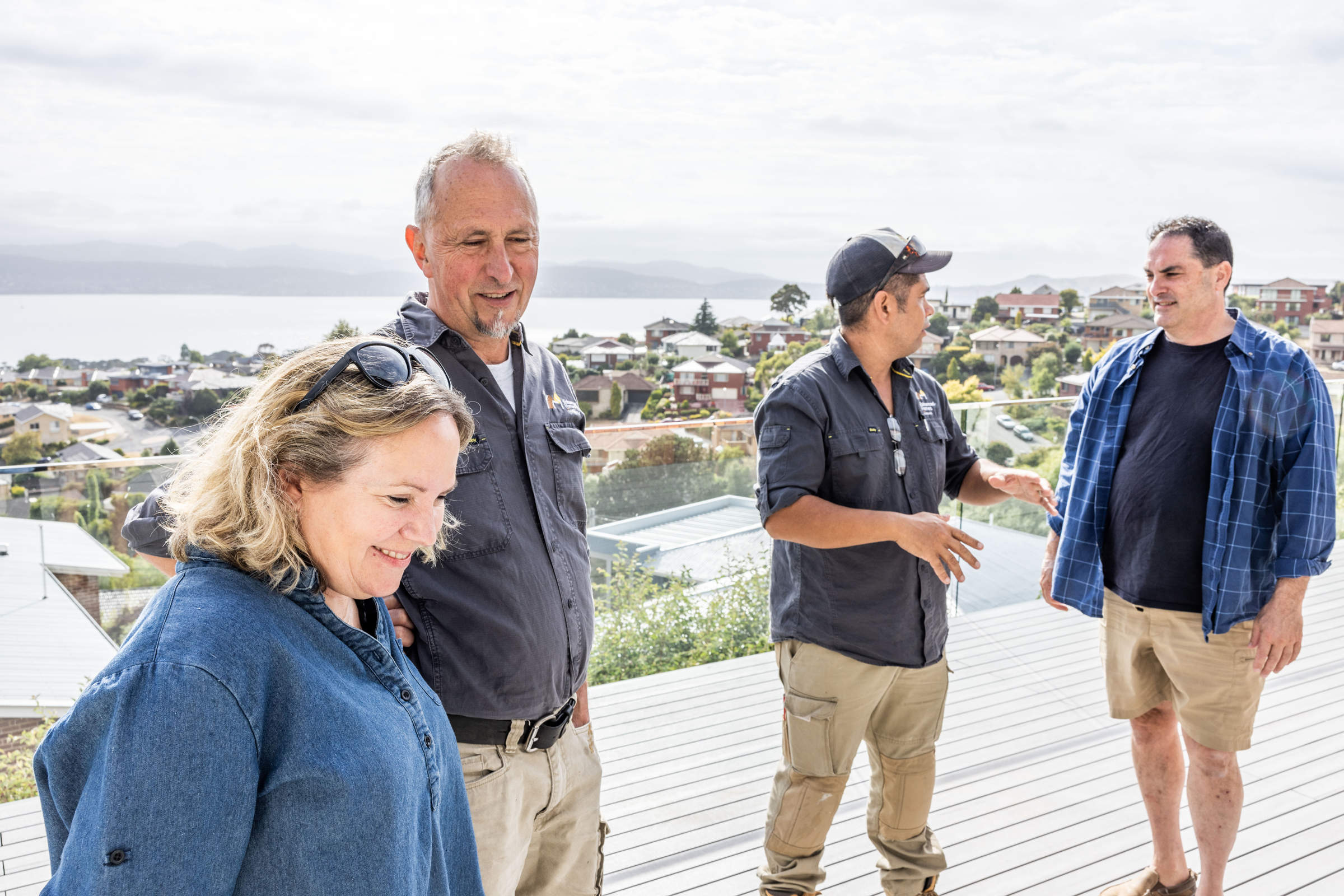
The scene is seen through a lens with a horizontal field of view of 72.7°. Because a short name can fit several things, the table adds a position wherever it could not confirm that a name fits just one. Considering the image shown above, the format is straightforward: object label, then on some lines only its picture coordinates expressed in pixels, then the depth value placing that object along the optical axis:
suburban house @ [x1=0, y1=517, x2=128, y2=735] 3.17
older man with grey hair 1.41
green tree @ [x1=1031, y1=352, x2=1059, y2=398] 42.28
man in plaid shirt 2.15
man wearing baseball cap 1.99
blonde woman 0.71
